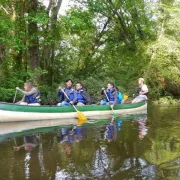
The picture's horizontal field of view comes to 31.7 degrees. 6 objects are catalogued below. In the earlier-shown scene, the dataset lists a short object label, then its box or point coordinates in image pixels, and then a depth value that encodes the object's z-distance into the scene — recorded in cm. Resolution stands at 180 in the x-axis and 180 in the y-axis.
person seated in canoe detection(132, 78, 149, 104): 1339
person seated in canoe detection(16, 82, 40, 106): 1048
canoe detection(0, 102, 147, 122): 966
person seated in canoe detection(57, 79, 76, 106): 1120
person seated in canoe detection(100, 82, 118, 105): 1200
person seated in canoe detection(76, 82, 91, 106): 1165
